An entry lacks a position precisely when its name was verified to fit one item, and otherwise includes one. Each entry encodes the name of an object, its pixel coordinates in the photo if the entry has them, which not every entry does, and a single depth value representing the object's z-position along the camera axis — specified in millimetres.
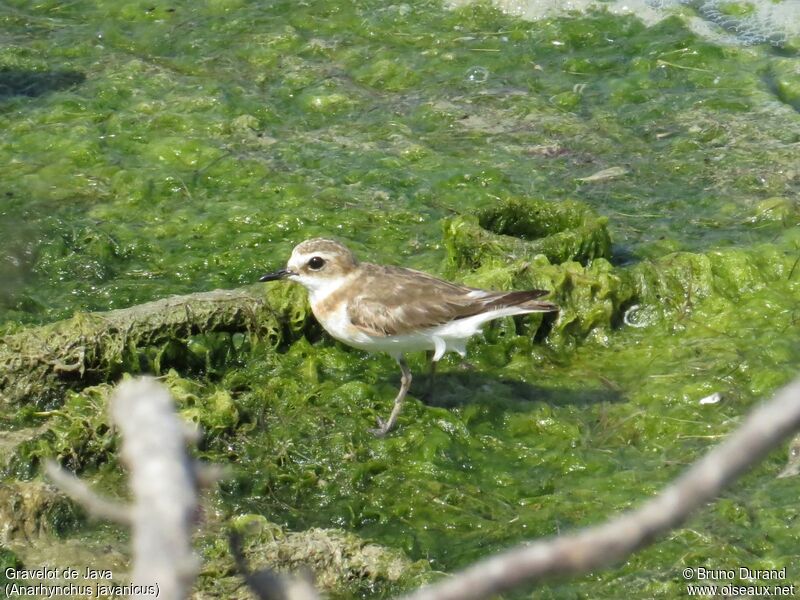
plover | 11398
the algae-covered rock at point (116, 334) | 11508
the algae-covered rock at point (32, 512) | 9195
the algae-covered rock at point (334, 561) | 9016
